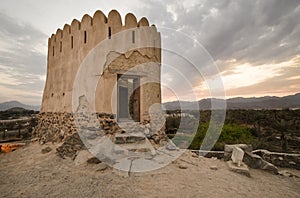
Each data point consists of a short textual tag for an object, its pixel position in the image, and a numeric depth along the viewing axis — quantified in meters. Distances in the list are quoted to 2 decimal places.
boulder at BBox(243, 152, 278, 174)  7.52
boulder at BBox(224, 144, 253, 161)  8.12
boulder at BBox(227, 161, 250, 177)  6.63
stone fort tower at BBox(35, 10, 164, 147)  7.65
